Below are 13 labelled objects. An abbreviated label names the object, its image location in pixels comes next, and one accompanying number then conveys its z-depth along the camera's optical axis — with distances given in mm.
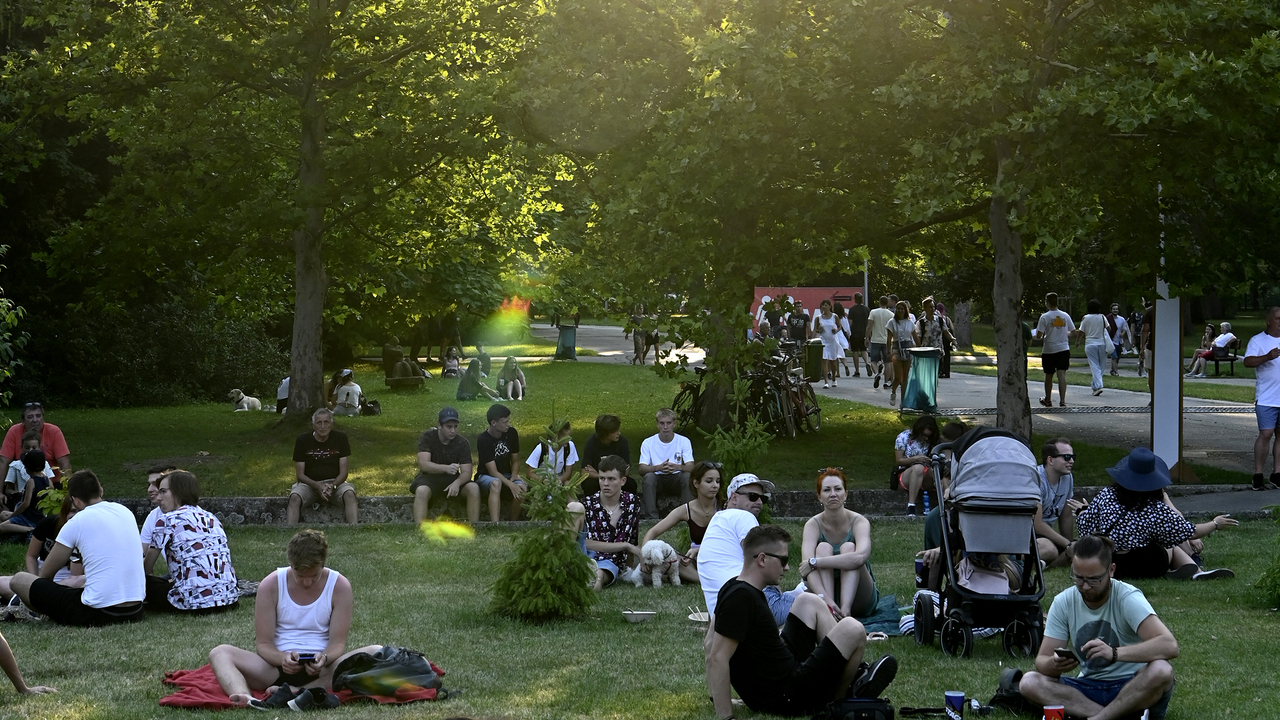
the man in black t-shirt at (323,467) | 16078
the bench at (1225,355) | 36469
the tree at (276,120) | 21719
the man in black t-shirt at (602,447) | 14680
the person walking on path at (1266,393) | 16562
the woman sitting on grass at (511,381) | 31656
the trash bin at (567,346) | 50700
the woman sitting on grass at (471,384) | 31781
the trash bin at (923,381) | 24344
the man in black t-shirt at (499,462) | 15953
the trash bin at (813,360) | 33656
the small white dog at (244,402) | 30703
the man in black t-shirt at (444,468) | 15859
